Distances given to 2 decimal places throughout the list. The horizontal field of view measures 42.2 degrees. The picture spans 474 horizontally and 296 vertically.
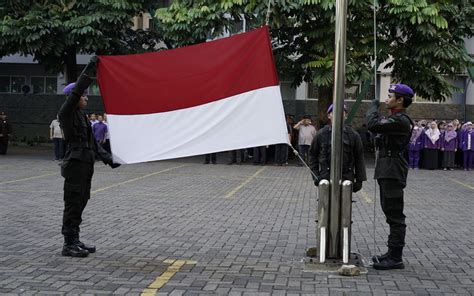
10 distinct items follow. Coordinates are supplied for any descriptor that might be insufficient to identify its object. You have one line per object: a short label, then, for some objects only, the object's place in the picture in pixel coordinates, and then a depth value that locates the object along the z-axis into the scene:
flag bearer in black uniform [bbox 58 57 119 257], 7.30
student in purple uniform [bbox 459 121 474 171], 23.25
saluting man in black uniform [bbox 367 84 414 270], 6.86
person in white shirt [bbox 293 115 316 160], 23.08
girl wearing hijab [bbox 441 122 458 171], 23.19
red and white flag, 7.04
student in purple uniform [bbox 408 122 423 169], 23.30
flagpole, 6.94
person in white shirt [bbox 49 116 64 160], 23.38
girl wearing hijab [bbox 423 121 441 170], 23.11
